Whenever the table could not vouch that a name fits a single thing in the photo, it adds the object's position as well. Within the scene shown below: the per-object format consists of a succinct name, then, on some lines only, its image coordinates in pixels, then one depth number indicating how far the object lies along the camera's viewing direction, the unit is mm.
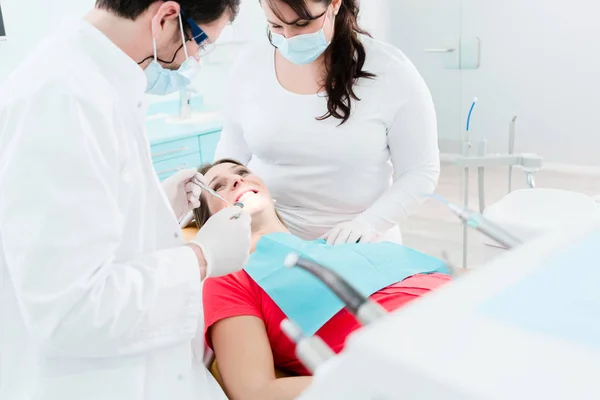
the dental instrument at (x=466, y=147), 2188
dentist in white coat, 872
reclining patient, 1318
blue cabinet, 3094
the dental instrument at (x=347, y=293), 638
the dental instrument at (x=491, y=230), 695
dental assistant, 1774
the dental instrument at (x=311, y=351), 613
